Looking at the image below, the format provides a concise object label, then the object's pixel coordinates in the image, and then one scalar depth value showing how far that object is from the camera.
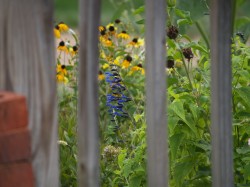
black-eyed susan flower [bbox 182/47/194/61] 5.12
